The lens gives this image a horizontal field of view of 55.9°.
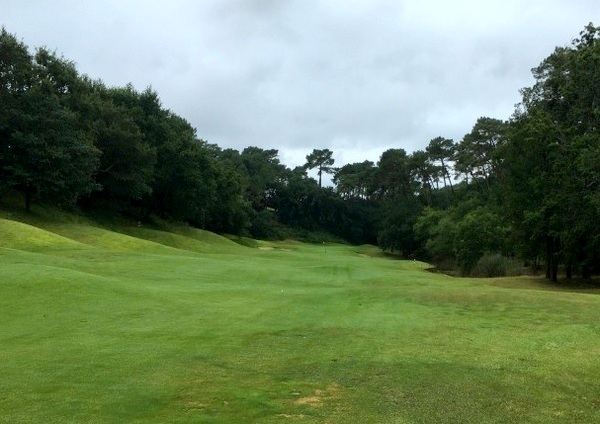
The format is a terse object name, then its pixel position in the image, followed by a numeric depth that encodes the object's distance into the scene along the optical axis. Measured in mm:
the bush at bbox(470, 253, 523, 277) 50156
